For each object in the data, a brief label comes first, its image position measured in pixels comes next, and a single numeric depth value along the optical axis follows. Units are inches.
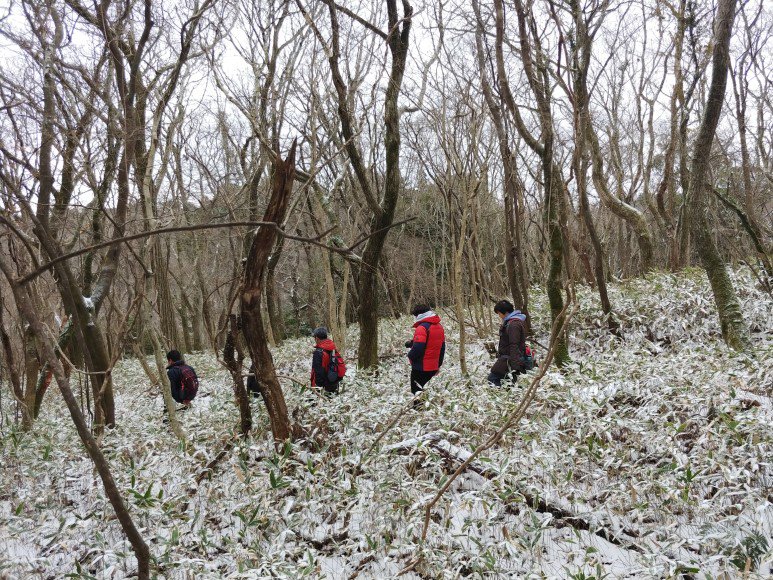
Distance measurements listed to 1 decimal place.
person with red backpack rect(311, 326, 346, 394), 302.0
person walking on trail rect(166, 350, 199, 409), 342.0
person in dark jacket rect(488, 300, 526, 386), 292.3
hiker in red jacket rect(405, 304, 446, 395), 295.4
